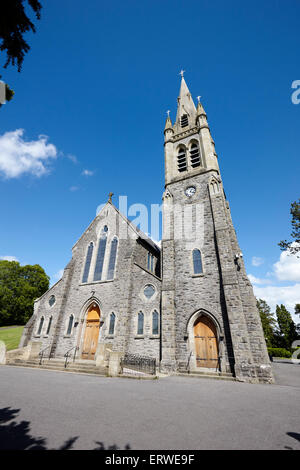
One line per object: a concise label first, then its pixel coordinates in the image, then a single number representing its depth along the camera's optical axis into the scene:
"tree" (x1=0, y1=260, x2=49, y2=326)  33.50
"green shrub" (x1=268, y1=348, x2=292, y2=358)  32.34
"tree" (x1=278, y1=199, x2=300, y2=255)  18.88
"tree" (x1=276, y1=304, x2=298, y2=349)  39.12
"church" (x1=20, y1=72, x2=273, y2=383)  11.95
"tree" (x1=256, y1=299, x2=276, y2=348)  36.44
